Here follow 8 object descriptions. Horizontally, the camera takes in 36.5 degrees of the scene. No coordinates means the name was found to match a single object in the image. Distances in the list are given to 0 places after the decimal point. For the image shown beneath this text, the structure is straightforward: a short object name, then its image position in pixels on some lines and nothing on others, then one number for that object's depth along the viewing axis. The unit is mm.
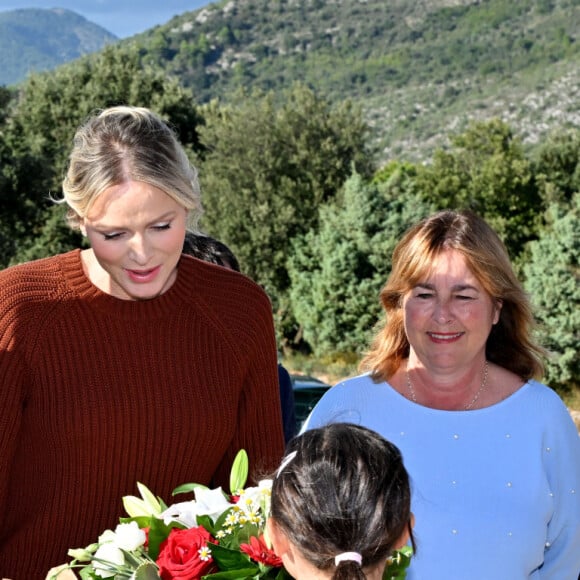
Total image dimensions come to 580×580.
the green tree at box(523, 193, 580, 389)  23078
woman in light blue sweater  2699
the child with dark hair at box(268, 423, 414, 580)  1598
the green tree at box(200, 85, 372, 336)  28531
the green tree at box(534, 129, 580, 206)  34562
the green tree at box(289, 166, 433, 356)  26234
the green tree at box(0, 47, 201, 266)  23891
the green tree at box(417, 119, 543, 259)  33656
